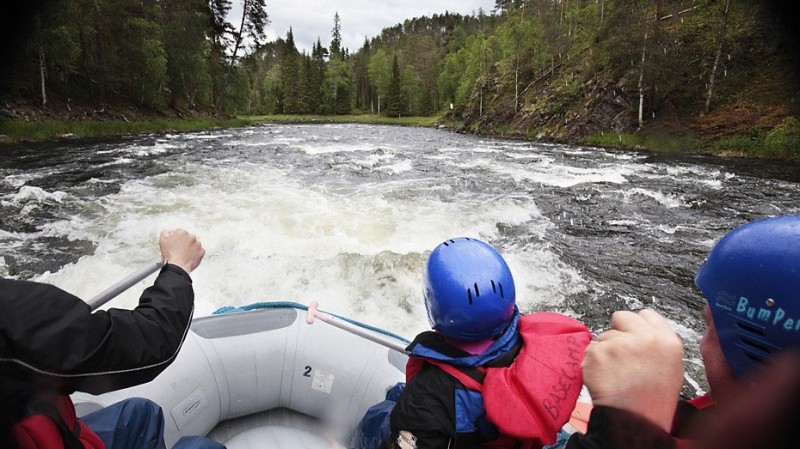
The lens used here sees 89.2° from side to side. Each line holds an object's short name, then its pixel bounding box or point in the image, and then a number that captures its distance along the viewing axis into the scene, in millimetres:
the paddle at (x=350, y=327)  2441
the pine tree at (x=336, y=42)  78188
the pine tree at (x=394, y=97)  64562
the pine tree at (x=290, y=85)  67844
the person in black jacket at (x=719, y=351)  707
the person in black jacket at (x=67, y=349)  914
